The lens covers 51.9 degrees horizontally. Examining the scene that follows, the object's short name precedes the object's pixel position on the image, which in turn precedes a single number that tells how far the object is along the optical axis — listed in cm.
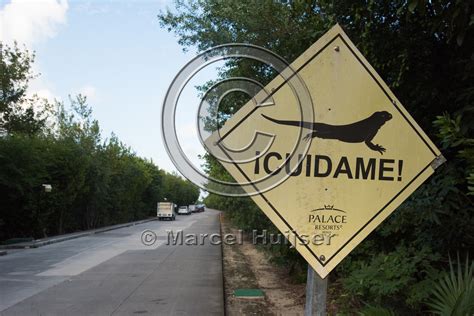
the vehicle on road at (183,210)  8588
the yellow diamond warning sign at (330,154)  267
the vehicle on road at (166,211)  5750
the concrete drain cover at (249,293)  1005
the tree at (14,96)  2434
